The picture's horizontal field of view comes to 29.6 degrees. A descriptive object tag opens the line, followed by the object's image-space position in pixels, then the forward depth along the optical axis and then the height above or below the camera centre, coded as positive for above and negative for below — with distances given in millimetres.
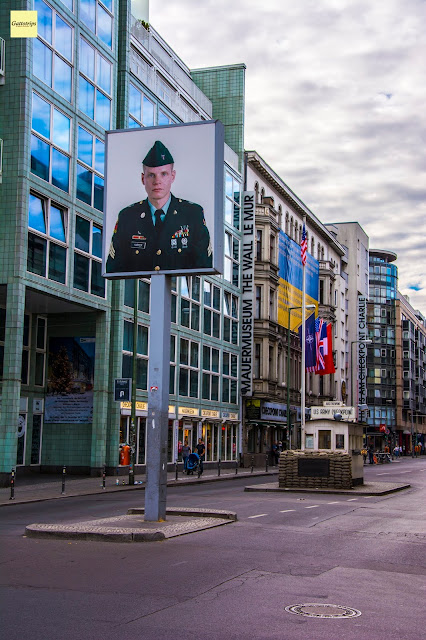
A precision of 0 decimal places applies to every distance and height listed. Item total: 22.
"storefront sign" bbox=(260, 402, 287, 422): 60438 +1565
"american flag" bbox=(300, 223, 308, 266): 38759 +8860
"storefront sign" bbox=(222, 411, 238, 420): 55062 +1089
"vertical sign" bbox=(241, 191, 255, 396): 58594 +10016
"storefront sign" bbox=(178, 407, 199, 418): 47688 +1155
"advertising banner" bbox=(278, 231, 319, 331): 60806 +11659
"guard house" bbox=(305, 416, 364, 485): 32844 -132
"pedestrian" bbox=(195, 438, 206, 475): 41719 -945
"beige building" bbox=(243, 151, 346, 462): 60250 +7993
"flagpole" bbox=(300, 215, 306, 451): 38212 +4255
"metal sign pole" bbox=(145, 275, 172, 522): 16406 +433
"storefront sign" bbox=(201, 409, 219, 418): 51281 +1129
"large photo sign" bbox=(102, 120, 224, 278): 16938 +4906
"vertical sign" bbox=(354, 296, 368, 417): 98188 +10034
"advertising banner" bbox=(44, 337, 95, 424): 38312 +2206
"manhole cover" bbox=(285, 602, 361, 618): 8531 -1917
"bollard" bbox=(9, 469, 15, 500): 24531 -1830
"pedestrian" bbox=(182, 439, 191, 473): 41081 -1184
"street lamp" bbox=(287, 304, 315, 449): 51956 +773
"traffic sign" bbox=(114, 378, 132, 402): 30984 +1560
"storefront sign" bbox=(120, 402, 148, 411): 39419 +1215
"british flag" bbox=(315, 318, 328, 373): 45281 +5058
